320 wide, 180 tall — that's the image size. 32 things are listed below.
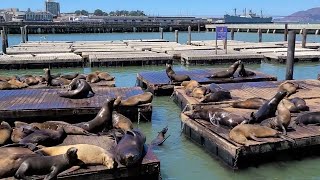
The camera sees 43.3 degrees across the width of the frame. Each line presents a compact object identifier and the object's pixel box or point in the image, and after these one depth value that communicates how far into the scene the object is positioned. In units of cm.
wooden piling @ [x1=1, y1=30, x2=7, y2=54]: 2006
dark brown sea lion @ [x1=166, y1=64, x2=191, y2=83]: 1130
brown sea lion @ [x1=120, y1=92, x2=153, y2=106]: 839
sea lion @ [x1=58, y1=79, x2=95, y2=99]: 877
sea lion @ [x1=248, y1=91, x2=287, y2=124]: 657
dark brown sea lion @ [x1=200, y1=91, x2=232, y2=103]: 831
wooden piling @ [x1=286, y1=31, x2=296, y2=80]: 1193
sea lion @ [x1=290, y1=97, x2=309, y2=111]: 736
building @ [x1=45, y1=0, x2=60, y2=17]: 18700
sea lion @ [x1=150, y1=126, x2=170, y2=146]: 709
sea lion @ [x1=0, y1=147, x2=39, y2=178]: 458
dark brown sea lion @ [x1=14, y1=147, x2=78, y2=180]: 456
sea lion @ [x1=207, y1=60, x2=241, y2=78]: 1142
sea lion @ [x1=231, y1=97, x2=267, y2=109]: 762
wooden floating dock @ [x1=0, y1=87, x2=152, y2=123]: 790
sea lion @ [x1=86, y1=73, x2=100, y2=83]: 1086
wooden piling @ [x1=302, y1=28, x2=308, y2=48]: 2235
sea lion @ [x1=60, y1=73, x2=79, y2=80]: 1124
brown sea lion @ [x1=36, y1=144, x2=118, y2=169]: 490
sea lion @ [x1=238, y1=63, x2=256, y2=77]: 1170
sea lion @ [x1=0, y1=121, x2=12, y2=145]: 557
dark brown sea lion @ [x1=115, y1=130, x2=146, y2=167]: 494
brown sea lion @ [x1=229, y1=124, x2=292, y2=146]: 593
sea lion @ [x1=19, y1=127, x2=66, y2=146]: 548
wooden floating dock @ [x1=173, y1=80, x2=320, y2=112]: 826
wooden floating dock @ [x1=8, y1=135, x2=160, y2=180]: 475
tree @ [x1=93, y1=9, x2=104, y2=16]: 16200
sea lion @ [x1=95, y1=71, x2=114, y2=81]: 1124
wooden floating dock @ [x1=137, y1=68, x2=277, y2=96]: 1109
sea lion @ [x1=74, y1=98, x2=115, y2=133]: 640
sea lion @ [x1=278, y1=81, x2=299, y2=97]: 903
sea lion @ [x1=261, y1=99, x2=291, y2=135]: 631
